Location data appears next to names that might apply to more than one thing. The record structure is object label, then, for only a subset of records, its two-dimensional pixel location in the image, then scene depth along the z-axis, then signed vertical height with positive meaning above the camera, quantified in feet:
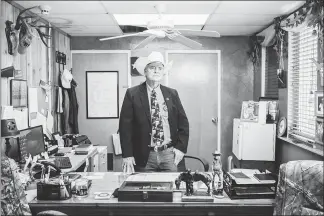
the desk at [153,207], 6.42 -2.06
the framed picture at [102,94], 17.22 +0.24
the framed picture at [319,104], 8.96 -0.15
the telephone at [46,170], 7.46 -1.78
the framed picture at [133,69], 17.11 +1.50
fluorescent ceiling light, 11.25 +2.85
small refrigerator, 13.16 -1.68
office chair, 9.84 -2.13
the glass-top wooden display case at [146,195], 6.48 -1.84
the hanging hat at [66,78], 14.75 +0.91
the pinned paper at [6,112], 9.54 -0.37
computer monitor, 9.19 -1.22
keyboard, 9.79 -1.86
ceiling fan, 8.83 +1.84
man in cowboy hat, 9.51 -0.76
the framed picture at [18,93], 10.18 +0.19
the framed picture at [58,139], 13.14 -1.56
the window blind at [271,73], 14.55 +1.13
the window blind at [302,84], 10.47 +0.46
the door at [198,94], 17.12 +0.23
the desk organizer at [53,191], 6.59 -1.79
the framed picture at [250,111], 13.89 -0.53
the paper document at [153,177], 7.48 -1.79
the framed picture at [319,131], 9.12 -0.89
